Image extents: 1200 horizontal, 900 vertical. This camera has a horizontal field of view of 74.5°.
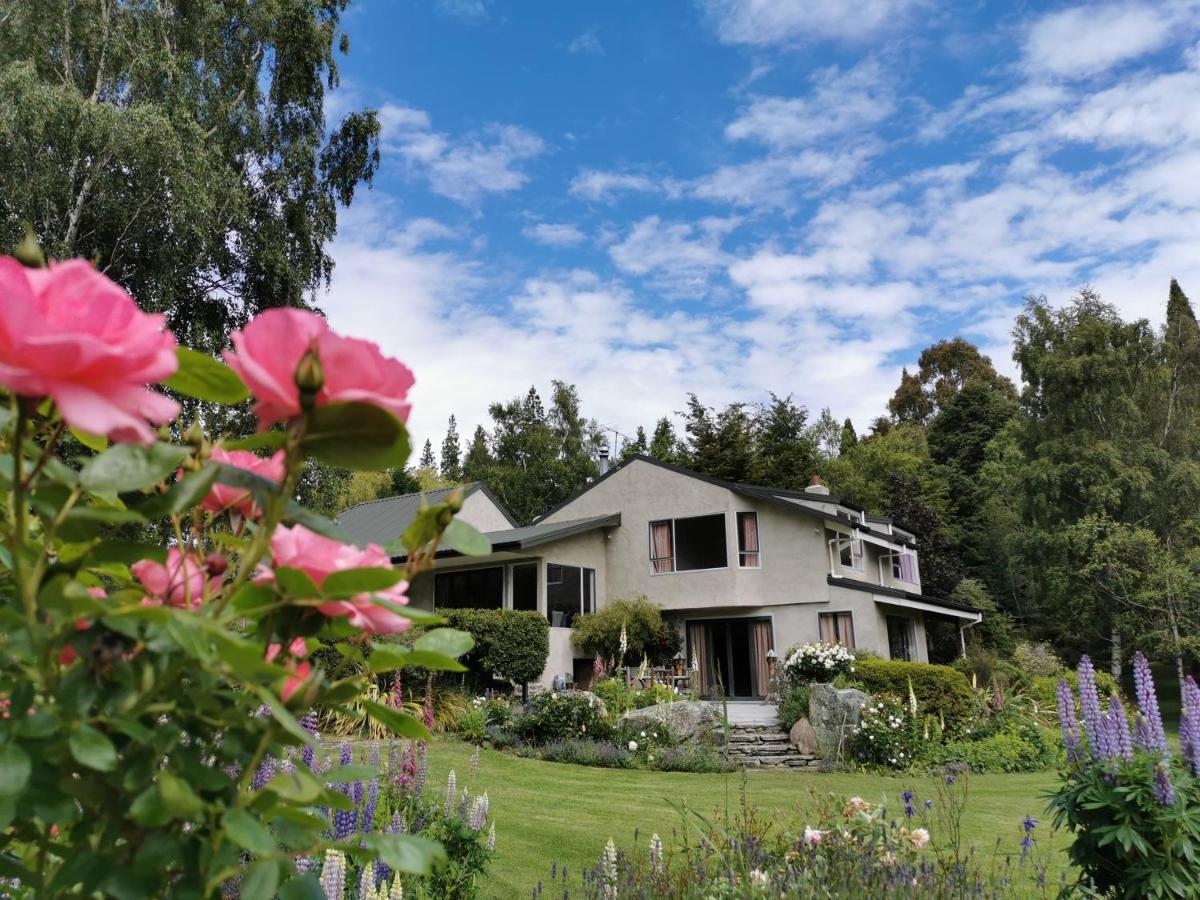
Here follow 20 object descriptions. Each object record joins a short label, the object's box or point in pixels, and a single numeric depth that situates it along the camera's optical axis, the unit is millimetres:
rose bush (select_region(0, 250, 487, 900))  691
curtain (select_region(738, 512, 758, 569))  20469
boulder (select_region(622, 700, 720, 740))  13047
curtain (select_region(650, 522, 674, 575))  21172
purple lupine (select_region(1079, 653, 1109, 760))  3395
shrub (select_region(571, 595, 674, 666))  19047
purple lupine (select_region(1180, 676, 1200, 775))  3320
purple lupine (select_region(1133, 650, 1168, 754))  3367
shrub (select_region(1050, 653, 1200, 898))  3205
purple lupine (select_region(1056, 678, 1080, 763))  3604
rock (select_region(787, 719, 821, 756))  13789
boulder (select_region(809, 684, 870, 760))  13211
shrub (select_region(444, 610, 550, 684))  16438
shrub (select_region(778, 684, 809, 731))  14766
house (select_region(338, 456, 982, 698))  19469
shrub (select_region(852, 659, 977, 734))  14234
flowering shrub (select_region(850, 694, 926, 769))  12570
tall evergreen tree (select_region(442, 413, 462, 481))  53153
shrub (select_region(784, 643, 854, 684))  15453
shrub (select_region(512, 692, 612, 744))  13055
